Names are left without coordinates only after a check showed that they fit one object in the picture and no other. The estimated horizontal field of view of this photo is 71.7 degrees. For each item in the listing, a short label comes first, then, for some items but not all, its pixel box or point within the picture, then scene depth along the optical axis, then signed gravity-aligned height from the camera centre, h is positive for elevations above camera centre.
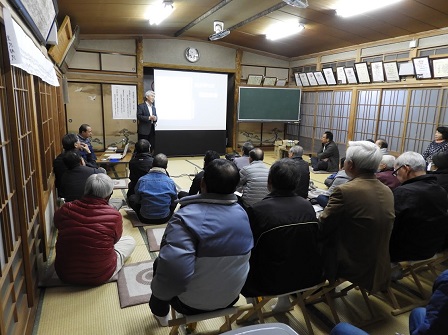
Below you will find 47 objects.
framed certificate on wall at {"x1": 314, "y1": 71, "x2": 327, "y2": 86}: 7.38 +0.81
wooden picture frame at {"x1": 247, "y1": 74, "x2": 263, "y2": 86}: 8.15 +0.81
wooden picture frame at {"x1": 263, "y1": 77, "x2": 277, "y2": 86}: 8.27 +0.79
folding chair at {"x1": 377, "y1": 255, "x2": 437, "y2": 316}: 2.14 -1.33
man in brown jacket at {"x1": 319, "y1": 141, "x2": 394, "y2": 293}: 1.73 -0.62
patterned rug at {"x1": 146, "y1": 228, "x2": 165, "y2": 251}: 2.95 -1.29
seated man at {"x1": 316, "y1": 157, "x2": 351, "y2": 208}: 2.90 -0.66
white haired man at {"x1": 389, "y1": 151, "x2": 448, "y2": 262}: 1.90 -0.61
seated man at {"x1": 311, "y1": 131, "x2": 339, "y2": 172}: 6.05 -0.87
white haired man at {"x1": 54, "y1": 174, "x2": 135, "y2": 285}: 2.11 -0.87
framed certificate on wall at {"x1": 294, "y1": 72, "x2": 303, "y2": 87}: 8.23 +0.85
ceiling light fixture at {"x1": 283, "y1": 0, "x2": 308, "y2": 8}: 3.62 +1.26
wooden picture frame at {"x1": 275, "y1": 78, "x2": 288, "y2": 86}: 8.47 +0.79
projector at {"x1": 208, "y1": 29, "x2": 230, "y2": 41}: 5.85 +1.42
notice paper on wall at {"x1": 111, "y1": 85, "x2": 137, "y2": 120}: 6.97 +0.11
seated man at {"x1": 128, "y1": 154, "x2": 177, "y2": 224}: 3.21 -0.89
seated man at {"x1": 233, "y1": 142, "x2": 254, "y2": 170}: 3.64 -0.59
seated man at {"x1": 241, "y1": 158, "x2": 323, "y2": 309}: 1.58 -0.66
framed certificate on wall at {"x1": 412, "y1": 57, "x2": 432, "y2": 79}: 5.04 +0.77
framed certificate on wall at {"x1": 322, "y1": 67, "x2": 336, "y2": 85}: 7.09 +0.85
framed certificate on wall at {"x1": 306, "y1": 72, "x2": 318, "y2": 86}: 7.67 +0.82
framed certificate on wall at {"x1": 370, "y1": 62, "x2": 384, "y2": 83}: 5.87 +0.79
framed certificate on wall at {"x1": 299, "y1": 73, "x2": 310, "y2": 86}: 7.95 +0.83
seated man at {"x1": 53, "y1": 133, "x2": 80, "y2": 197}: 3.28 -0.60
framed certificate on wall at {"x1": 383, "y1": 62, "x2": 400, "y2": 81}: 5.63 +0.78
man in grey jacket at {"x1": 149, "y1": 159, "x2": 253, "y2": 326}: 1.36 -0.62
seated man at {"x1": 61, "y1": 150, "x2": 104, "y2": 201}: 3.02 -0.69
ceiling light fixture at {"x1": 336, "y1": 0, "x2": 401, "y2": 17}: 4.20 +1.48
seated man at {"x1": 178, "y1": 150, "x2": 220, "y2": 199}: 2.96 -0.67
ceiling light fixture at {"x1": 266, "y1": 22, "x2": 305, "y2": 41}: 5.66 +1.56
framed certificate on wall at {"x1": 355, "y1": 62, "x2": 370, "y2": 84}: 6.19 +0.81
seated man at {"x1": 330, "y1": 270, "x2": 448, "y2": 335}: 1.01 -0.67
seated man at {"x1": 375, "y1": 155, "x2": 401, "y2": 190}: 2.72 -0.53
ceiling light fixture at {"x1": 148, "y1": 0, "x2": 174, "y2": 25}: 4.47 +1.49
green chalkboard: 7.85 +0.16
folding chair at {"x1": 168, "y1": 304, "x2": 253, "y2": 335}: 1.52 -1.01
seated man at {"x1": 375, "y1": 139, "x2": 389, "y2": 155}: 4.82 -0.48
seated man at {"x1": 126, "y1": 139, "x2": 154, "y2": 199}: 3.68 -0.65
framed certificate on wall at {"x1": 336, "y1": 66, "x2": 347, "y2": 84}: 6.74 +0.82
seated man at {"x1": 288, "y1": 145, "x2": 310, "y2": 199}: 3.17 -0.68
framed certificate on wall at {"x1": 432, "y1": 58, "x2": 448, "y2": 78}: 4.82 +0.74
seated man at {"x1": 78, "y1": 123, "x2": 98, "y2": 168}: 4.31 -0.54
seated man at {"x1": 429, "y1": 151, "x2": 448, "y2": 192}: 2.42 -0.41
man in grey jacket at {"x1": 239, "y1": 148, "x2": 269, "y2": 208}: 2.82 -0.66
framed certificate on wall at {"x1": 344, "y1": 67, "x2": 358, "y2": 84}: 6.51 +0.80
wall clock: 7.42 +1.28
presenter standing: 6.16 -0.16
